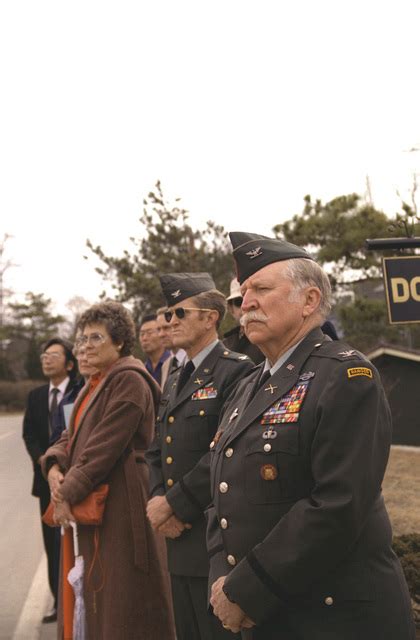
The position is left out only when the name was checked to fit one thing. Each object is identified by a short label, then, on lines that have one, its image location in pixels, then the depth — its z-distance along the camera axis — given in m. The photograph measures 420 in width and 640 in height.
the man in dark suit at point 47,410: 6.53
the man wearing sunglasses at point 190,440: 3.52
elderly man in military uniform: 2.23
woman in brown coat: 4.14
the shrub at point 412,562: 4.69
